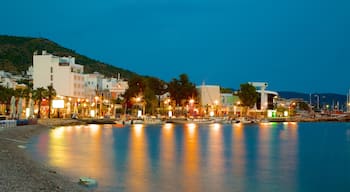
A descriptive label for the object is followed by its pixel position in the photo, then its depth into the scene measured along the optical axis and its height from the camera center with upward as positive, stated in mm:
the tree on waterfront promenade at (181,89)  145375 +9548
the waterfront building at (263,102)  195125 +7831
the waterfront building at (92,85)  147125 +11156
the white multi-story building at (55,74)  130000 +12317
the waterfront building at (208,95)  174750 +9421
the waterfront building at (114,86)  162688 +11807
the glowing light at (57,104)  105438 +3559
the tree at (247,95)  162375 +8895
